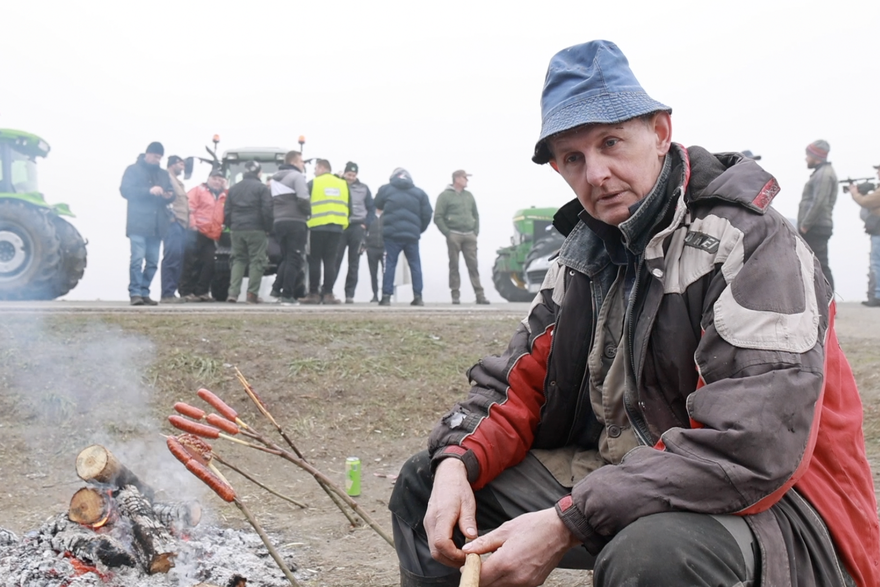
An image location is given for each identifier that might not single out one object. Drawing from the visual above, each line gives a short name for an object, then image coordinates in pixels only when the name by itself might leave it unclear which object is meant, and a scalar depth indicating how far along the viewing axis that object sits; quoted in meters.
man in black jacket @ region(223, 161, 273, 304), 10.20
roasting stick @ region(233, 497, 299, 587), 2.68
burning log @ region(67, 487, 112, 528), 3.21
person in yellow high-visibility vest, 10.16
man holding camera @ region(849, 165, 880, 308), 10.00
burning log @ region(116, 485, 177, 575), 3.10
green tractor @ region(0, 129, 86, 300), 10.13
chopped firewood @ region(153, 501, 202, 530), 3.56
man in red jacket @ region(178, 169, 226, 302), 10.94
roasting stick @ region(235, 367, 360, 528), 3.23
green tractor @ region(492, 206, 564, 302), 15.06
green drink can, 4.51
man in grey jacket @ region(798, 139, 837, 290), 9.21
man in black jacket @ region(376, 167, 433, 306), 10.46
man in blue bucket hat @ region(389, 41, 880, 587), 1.56
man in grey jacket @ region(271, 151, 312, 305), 10.12
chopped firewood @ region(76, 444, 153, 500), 3.39
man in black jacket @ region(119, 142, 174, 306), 9.07
